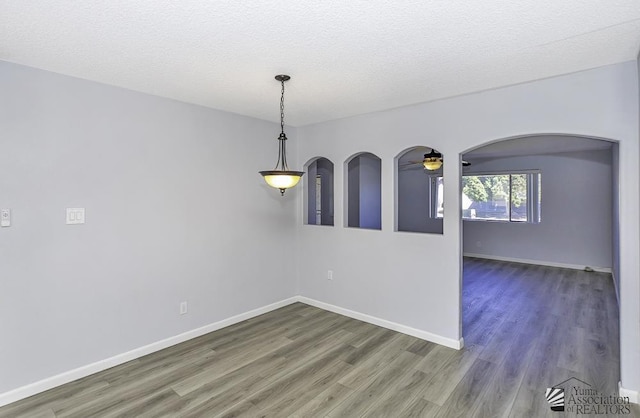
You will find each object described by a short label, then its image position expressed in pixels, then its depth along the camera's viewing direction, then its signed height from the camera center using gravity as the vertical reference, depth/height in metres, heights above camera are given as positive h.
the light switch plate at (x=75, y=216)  2.80 -0.05
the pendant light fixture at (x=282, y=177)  2.74 +0.28
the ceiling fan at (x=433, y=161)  5.29 +0.81
